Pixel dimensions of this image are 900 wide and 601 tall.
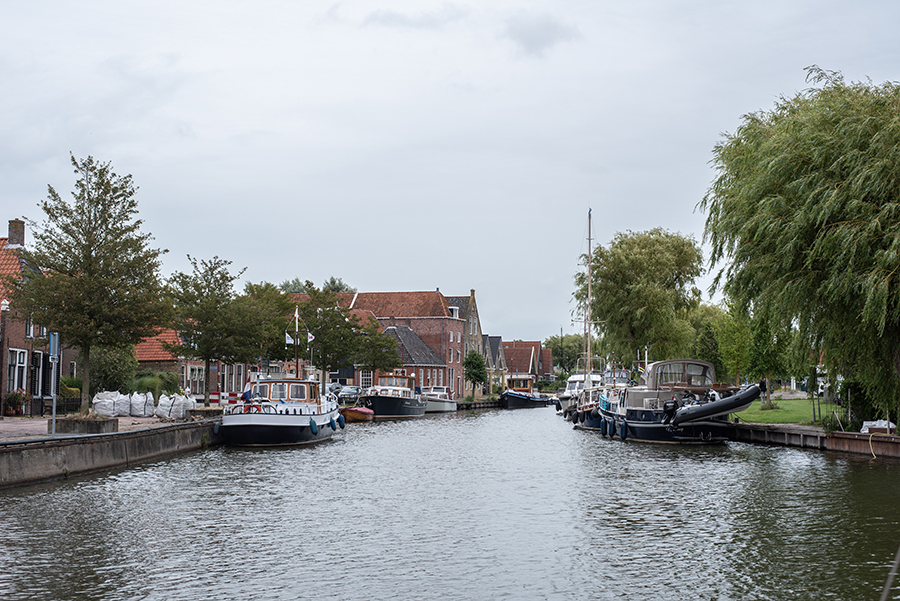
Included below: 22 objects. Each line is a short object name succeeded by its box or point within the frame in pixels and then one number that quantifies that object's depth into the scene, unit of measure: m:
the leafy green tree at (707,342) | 69.61
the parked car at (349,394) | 65.74
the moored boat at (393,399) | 60.62
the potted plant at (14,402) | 36.54
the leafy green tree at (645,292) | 51.88
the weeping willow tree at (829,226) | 24.03
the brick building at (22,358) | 37.19
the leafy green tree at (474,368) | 106.06
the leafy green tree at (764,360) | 50.00
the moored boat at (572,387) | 65.75
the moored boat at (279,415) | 33.81
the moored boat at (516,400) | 94.88
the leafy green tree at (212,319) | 42.78
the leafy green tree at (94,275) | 29.12
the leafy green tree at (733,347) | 56.47
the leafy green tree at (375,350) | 64.75
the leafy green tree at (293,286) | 127.50
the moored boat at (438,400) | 76.56
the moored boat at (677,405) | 34.84
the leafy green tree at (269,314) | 44.00
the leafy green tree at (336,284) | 130.18
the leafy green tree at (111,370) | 42.91
